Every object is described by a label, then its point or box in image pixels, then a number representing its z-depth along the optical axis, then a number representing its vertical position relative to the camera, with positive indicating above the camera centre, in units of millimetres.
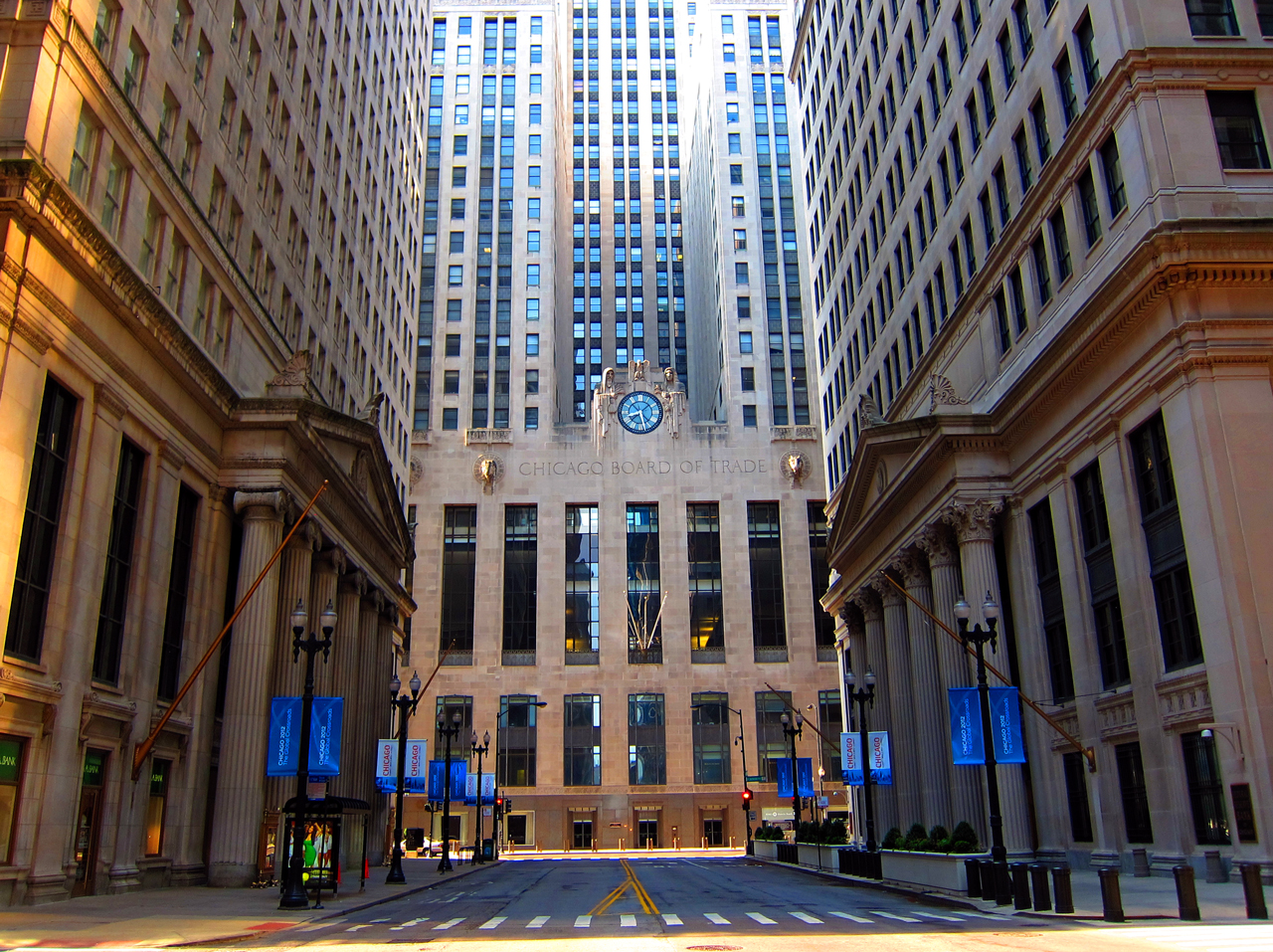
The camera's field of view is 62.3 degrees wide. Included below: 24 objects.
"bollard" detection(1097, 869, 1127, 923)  17547 -1741
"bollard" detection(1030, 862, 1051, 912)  19562 -1745
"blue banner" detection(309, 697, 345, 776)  28297 +1721
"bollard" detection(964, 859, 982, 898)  22875 -1780
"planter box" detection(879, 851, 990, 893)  25422 -1948
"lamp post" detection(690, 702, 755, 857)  83562 +4734
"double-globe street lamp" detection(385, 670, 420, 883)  36312 +1459
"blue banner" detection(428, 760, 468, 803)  56188 +1271
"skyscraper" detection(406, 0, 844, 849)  88750 +26326
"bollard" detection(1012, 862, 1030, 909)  20000 -1689
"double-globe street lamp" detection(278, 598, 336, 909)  23516 +431
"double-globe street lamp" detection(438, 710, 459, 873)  46906 +215
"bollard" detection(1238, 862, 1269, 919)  16734 -1560
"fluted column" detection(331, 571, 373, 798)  45469 +5580
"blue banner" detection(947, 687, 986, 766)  28953 +1763
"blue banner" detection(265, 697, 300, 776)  29062 +1792
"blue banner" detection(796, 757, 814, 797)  51578 +882
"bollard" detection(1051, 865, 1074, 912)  18891 -1736
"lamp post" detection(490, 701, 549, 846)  87438 +7646
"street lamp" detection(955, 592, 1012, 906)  21797 +1154
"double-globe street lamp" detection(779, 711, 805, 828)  50216 +2976
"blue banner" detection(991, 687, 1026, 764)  28453 +1756
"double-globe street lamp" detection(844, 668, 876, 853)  35656 +1423
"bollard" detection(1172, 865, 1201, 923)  17234 -1654
